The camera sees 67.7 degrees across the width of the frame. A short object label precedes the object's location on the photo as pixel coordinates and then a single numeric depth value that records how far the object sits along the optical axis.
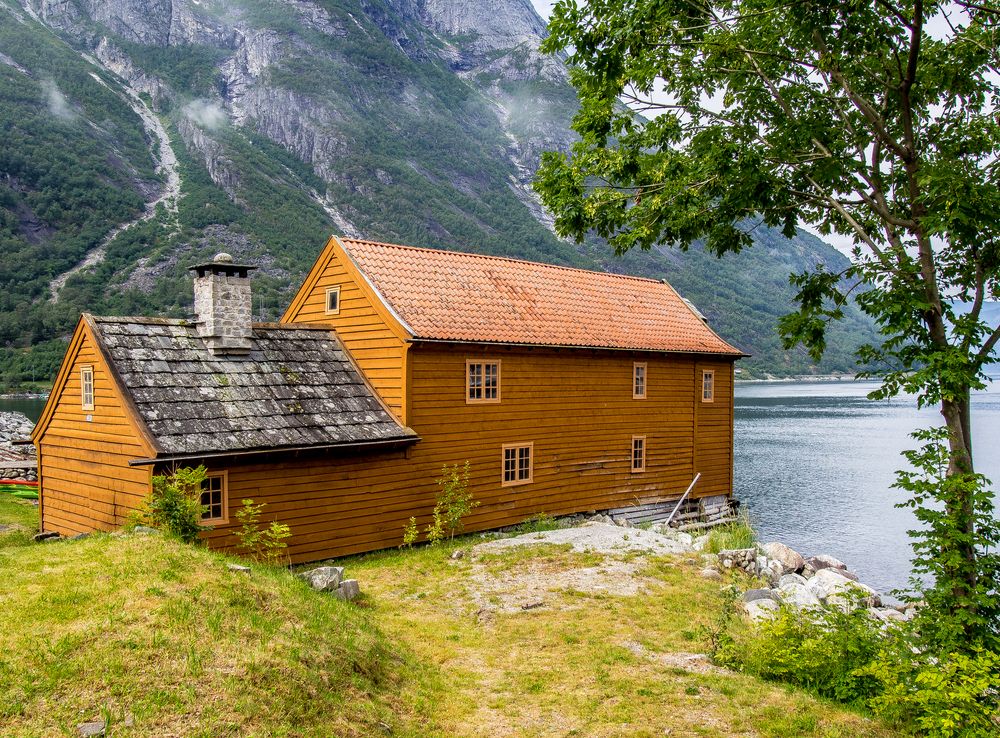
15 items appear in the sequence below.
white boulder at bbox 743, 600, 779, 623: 12.52
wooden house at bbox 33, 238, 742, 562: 16.09
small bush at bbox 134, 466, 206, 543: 13.09
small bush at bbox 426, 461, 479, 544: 19.33
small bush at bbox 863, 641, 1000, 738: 8.04
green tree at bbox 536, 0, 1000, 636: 9.49
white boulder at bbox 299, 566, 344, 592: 12.23
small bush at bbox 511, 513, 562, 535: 21.37
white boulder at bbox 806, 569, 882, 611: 15.55
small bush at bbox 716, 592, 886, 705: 9.70
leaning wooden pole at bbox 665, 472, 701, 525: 26.02
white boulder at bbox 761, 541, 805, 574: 19.42
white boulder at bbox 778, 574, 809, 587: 16.86
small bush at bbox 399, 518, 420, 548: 18.47
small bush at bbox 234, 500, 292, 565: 15.12
